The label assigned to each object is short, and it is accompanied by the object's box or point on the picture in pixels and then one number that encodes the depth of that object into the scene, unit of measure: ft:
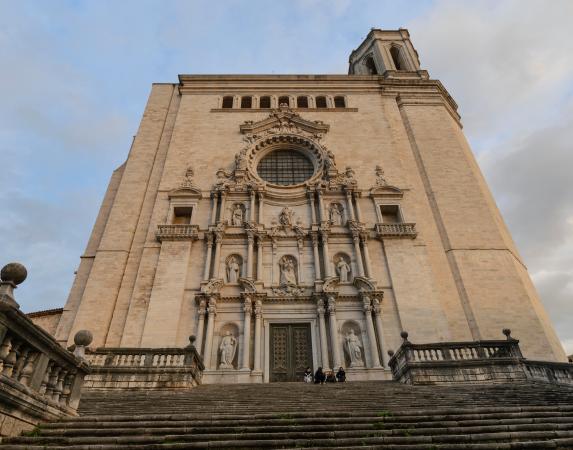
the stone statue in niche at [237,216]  60.81
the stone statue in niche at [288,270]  54.54
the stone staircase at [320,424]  16.78
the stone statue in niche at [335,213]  61.72
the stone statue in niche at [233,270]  55.17
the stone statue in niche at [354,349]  47.74
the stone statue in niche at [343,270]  55.46
